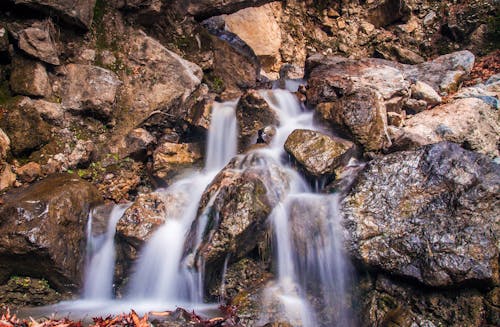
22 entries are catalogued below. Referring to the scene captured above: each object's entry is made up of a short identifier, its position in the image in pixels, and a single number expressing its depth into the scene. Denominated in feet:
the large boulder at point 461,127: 22.16
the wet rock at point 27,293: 16.07
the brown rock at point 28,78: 21.43
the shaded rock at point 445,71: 30.74
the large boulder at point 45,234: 15.83
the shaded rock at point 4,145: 19.07
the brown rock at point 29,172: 19.61
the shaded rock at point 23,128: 20.07
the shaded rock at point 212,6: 31.76
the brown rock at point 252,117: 25.99
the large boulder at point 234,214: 16.05
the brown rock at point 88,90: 23.88
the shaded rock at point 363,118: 22.04
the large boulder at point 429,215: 13.85
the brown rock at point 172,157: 23.98
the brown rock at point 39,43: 21.84
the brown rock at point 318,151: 19.84
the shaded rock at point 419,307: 13.26
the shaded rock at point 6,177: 18.53
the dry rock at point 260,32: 41.60
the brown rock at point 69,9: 22.66
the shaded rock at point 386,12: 44.29
